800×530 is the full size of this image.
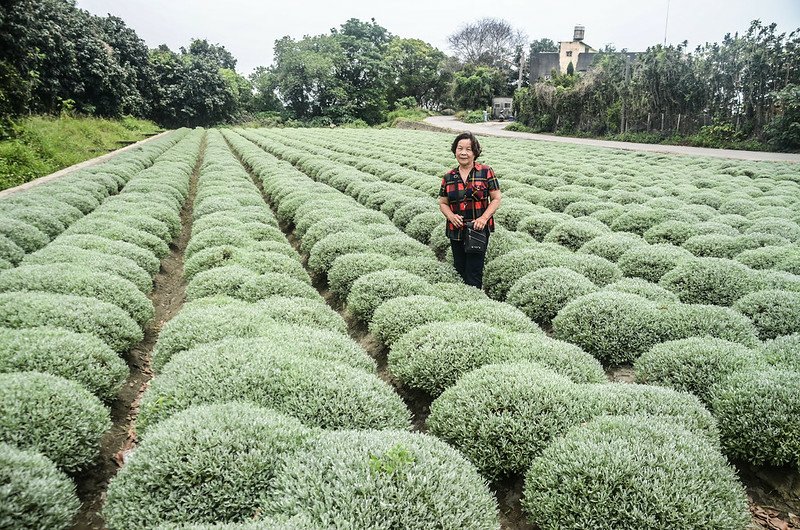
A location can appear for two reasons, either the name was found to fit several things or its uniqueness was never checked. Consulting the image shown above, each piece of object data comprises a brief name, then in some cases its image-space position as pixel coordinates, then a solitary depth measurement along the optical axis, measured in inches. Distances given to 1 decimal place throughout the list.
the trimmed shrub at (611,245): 374.9
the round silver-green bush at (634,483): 130.1
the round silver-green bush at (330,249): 386.6
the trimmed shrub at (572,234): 416.2
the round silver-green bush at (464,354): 213.9
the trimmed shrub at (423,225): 456.1
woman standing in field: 297.8
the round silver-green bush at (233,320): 229.3
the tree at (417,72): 3567.9
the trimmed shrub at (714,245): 369.4
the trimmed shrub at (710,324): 233.3
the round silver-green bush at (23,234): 400.5
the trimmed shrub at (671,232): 413.1
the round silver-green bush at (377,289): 301.0
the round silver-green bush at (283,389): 173.3
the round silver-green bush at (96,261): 326.3
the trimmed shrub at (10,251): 369.4
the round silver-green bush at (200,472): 131.3
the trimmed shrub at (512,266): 339.3
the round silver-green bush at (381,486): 120.6
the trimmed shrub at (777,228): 406.4
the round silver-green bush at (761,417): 163.9
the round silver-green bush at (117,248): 366.9
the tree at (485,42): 3939.5
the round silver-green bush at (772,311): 247.0
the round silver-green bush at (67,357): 195.2
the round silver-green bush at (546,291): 292.0
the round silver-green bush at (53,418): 156.0
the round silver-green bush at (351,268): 342.3
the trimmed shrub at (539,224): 448.5
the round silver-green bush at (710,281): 292.8
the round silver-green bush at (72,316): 235.1
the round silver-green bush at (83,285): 279.3
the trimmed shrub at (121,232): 407.2
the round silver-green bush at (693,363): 199.5
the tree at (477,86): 3021.7
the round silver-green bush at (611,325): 243.6
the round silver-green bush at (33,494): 124.0
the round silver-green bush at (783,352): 201.0
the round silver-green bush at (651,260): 337.4
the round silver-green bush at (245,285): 296.6
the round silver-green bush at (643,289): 285.0
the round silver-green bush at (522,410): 165.8
